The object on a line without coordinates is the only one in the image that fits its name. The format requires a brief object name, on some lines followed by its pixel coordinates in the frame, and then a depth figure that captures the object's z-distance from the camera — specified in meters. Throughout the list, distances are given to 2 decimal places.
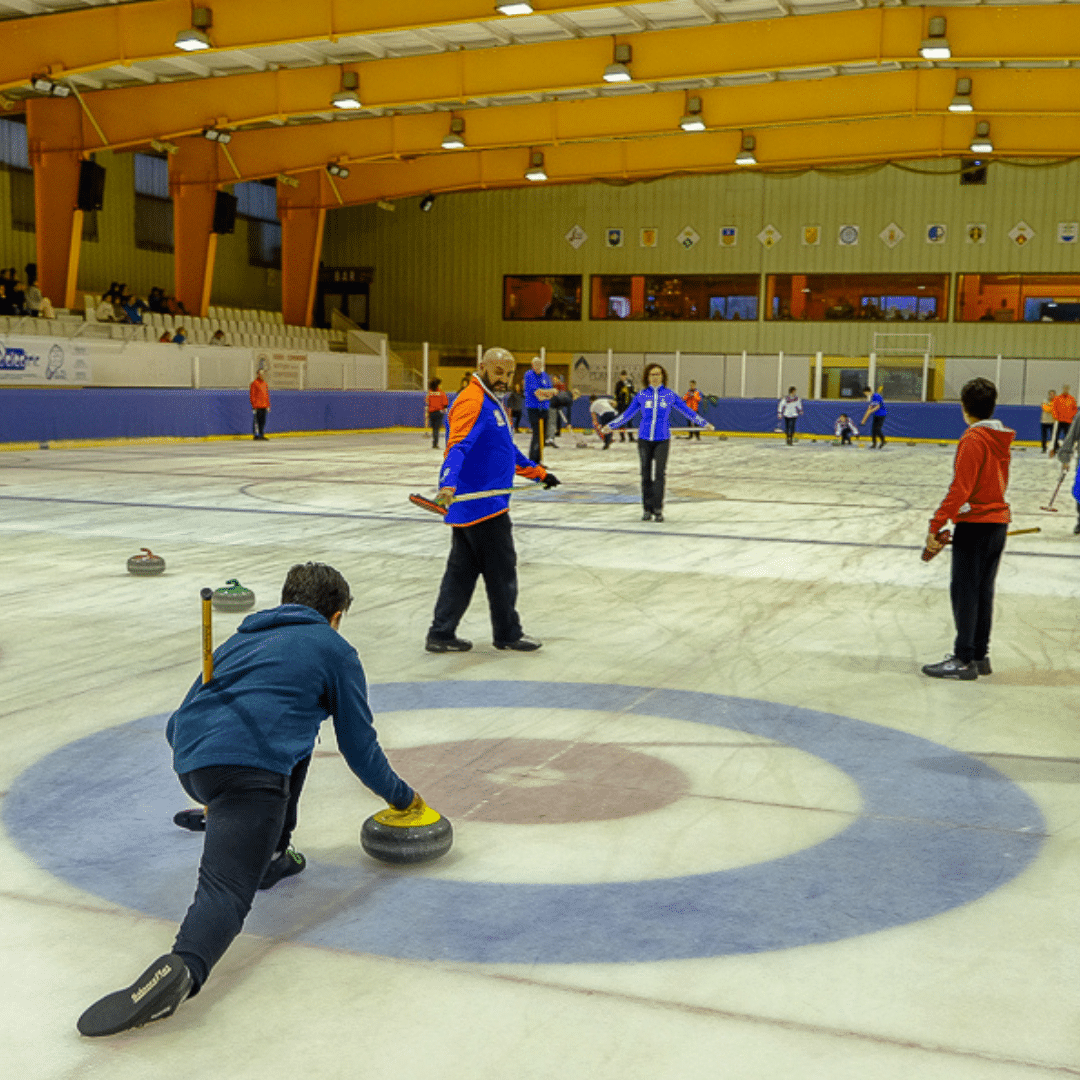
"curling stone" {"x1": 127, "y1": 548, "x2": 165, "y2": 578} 9.66
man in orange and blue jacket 7.04
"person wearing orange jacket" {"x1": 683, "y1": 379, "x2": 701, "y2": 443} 34.47
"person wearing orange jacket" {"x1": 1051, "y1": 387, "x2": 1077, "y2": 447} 26.95
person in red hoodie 6.61
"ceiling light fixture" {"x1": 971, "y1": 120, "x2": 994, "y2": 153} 28.50
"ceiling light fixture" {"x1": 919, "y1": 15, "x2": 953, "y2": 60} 21.19
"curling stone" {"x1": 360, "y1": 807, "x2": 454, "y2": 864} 3.94
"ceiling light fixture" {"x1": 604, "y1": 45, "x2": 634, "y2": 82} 23.84
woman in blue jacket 13.98
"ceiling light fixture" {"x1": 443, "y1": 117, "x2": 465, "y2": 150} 31.30
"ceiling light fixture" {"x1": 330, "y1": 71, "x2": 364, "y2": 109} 26.72
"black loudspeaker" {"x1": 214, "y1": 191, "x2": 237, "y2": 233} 34.72
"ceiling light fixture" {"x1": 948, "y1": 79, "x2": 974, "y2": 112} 25.28
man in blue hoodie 3.20
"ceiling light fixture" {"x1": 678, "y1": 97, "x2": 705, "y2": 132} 28.19
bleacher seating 31.66
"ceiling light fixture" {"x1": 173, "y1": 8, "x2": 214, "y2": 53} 21.64
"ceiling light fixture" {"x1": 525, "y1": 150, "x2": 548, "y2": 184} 34.91
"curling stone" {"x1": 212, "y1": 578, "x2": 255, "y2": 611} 8.16
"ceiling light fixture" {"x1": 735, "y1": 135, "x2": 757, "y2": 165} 31.59
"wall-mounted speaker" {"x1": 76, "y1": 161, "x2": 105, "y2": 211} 29.62
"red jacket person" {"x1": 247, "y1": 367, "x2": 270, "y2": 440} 29.62
